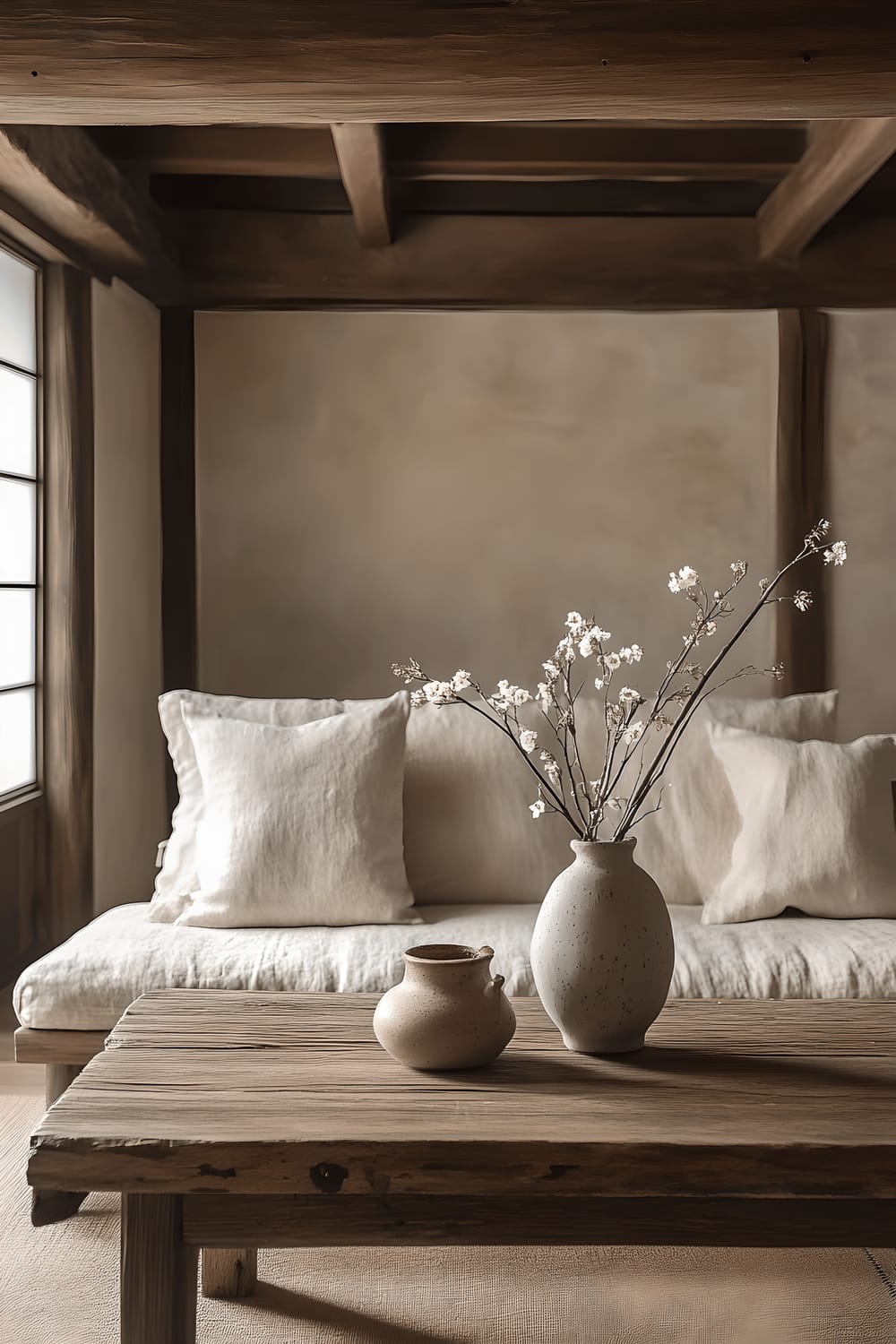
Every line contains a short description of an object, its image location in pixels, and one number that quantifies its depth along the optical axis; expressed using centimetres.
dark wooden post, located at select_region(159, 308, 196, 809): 424
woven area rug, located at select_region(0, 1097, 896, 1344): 191
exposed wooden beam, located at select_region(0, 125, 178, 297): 287
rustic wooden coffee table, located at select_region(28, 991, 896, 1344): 136
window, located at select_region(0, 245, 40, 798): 339
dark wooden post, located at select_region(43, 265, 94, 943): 349
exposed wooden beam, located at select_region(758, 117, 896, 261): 320
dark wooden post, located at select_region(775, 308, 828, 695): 426
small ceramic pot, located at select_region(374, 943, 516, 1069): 158
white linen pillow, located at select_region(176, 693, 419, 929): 258
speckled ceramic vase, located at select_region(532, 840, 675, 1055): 165
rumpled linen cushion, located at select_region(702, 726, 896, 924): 267
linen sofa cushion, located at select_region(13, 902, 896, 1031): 234
